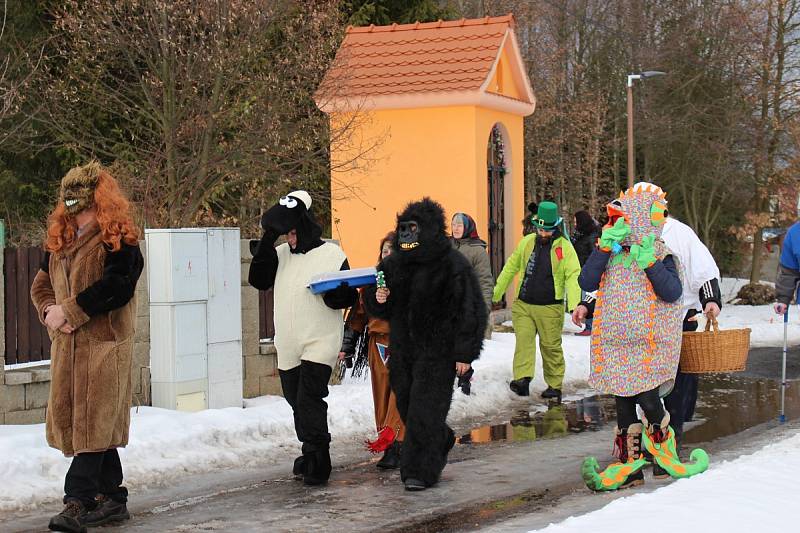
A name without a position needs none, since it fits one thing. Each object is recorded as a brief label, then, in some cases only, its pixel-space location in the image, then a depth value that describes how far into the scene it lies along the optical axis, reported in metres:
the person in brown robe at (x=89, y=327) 9.75
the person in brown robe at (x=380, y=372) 12.47
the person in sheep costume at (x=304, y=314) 11.68
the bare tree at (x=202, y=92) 25.01
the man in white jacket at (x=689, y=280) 12.48
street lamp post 44.98
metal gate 28.93
